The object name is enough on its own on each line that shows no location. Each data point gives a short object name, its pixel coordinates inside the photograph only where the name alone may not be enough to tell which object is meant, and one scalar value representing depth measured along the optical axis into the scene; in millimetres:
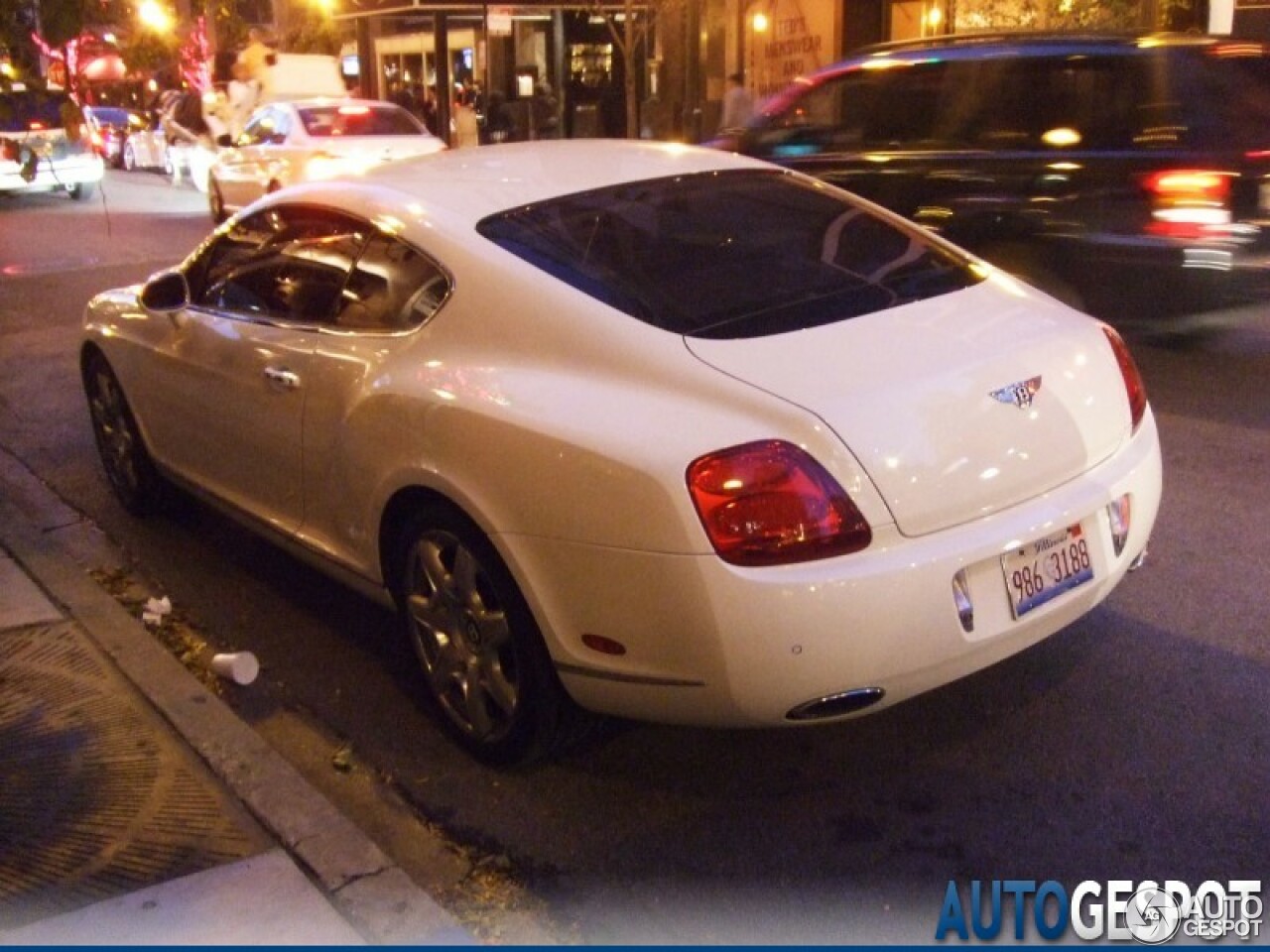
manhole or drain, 3461
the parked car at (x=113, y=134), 29469
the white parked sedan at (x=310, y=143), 16156
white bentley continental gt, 3211
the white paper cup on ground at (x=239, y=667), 4570
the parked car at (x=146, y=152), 28734
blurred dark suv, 7355
